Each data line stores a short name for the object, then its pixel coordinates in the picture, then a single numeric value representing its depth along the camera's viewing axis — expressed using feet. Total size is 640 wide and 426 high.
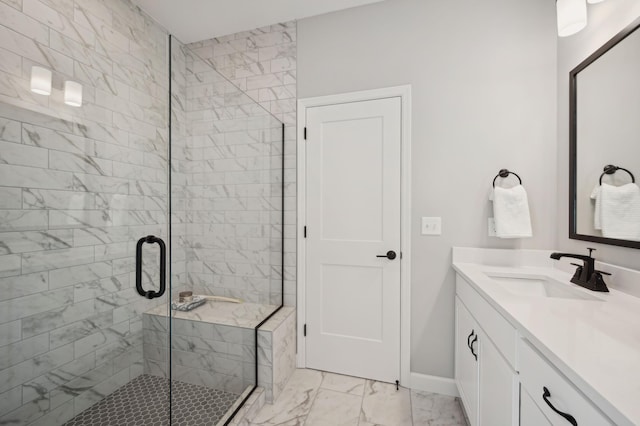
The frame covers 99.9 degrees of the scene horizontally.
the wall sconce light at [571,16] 4.33
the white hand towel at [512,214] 5.39
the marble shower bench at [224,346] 4.52
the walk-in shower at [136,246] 3.19
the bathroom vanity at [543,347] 1.95
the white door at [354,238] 6.42
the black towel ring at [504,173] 5.65
